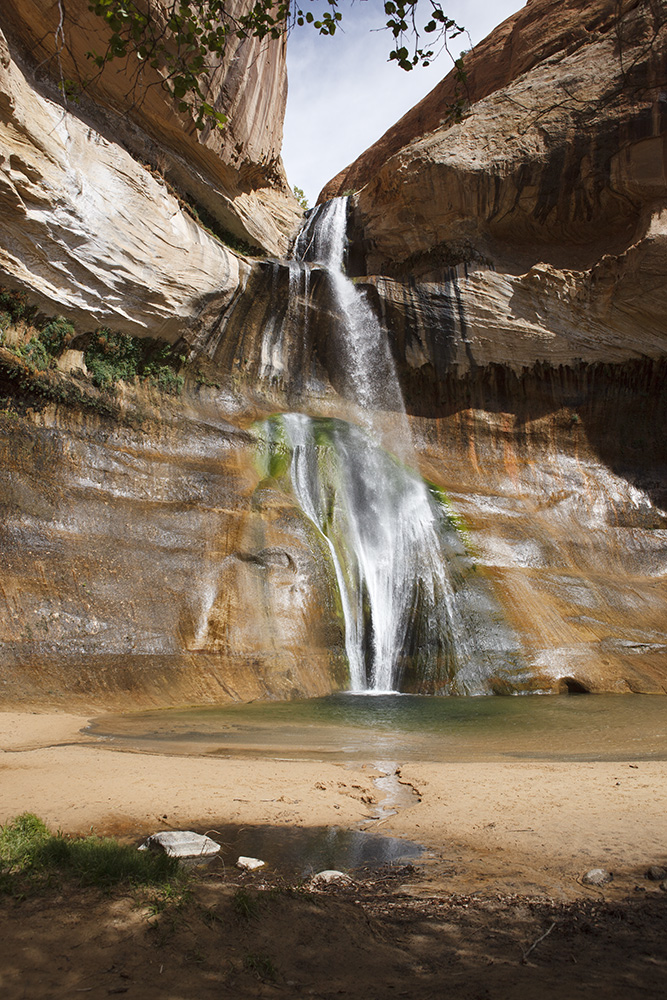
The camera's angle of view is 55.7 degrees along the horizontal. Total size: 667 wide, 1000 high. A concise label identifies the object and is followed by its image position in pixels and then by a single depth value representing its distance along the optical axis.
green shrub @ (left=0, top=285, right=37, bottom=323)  13.27
